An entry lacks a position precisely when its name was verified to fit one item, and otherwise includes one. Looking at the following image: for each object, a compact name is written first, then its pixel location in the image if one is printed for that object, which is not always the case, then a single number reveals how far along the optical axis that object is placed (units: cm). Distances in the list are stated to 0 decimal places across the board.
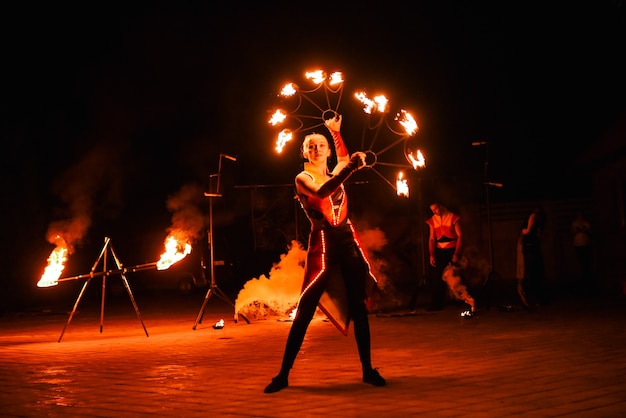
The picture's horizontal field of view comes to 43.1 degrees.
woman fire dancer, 629
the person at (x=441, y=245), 1350
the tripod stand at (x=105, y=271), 1127
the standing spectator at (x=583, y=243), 1770
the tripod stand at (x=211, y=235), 1254
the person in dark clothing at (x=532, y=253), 1340
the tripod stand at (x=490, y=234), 1323
